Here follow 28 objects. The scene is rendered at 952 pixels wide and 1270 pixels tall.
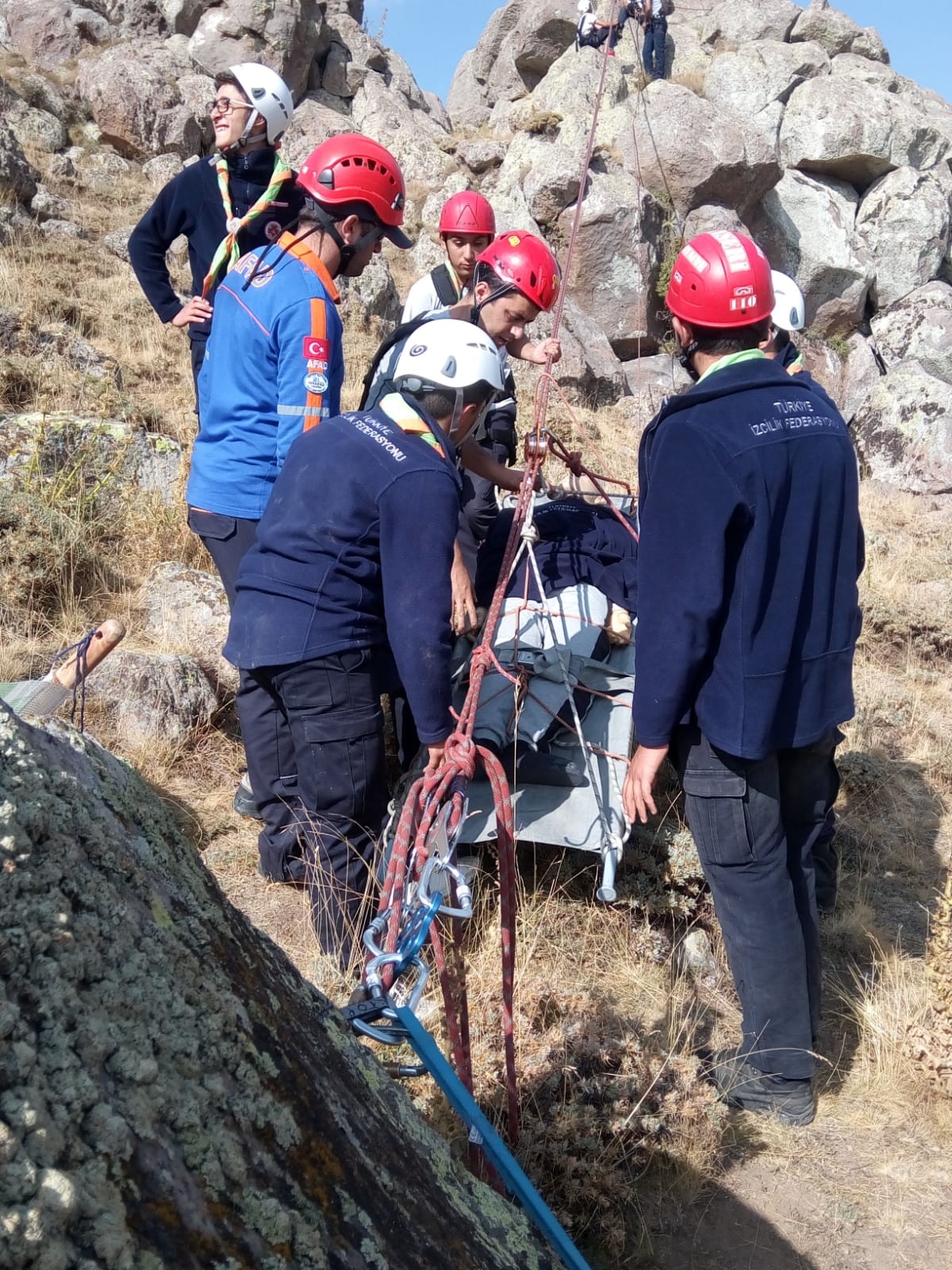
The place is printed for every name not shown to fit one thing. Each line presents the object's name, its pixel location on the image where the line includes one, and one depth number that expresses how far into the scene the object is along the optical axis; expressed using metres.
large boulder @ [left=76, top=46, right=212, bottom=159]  16.16
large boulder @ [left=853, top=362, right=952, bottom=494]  13.40
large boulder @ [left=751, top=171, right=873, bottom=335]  19.52
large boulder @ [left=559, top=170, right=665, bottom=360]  15.96
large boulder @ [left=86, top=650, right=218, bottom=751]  4.05
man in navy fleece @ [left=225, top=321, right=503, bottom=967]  2.76
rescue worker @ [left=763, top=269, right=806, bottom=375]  4.09
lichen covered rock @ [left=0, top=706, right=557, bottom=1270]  0.76
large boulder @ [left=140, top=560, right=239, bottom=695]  4.62
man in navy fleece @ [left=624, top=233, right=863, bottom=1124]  2.48
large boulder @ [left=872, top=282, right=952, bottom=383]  18.31
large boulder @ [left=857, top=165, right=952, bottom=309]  20.16
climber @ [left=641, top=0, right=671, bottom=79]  21.08
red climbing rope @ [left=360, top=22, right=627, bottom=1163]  1.78
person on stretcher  3.62
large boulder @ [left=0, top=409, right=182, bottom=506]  5.53
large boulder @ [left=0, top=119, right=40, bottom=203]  10.48
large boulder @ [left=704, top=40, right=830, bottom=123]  20.88
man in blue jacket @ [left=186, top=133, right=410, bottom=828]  3.36
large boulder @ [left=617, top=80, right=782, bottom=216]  17.55
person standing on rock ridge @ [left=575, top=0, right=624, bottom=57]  19.67
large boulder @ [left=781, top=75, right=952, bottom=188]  20.44
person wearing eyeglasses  4.04
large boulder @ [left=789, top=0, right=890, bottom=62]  24.81
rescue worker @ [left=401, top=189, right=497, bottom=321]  4.84
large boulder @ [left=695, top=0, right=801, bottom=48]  24.88
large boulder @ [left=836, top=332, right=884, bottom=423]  18.53
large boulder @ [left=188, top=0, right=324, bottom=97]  20.48
